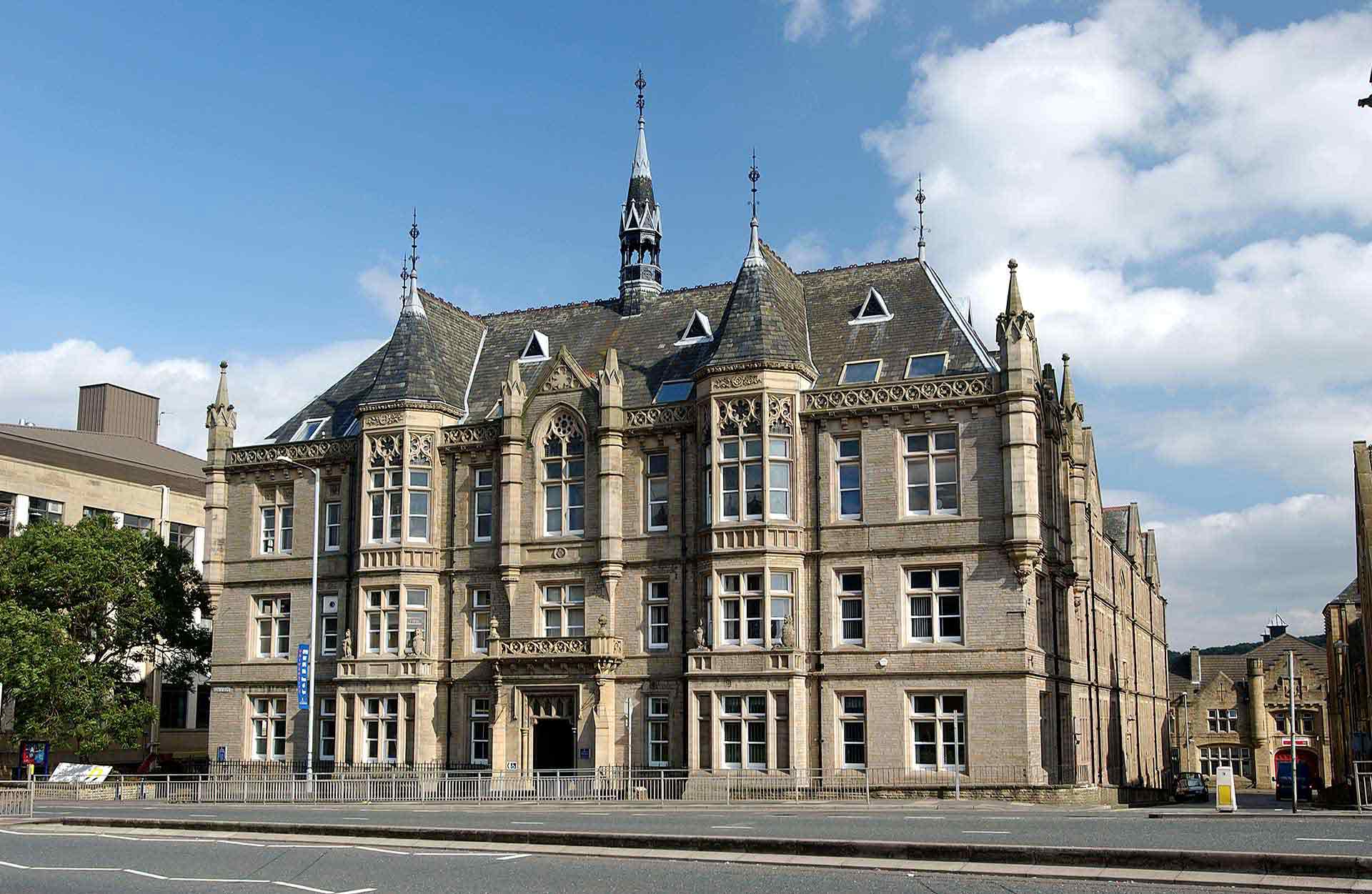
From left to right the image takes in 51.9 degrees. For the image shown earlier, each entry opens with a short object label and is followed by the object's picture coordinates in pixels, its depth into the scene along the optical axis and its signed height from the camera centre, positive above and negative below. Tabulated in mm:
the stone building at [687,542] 41594 +3837
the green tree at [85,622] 49438 +1672
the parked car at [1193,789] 71312 -6697
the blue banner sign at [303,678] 47812 -398
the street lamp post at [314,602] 47688 +2189
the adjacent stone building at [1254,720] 92812 -4172
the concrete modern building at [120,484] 67000 +9231
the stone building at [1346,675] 67562 -965
